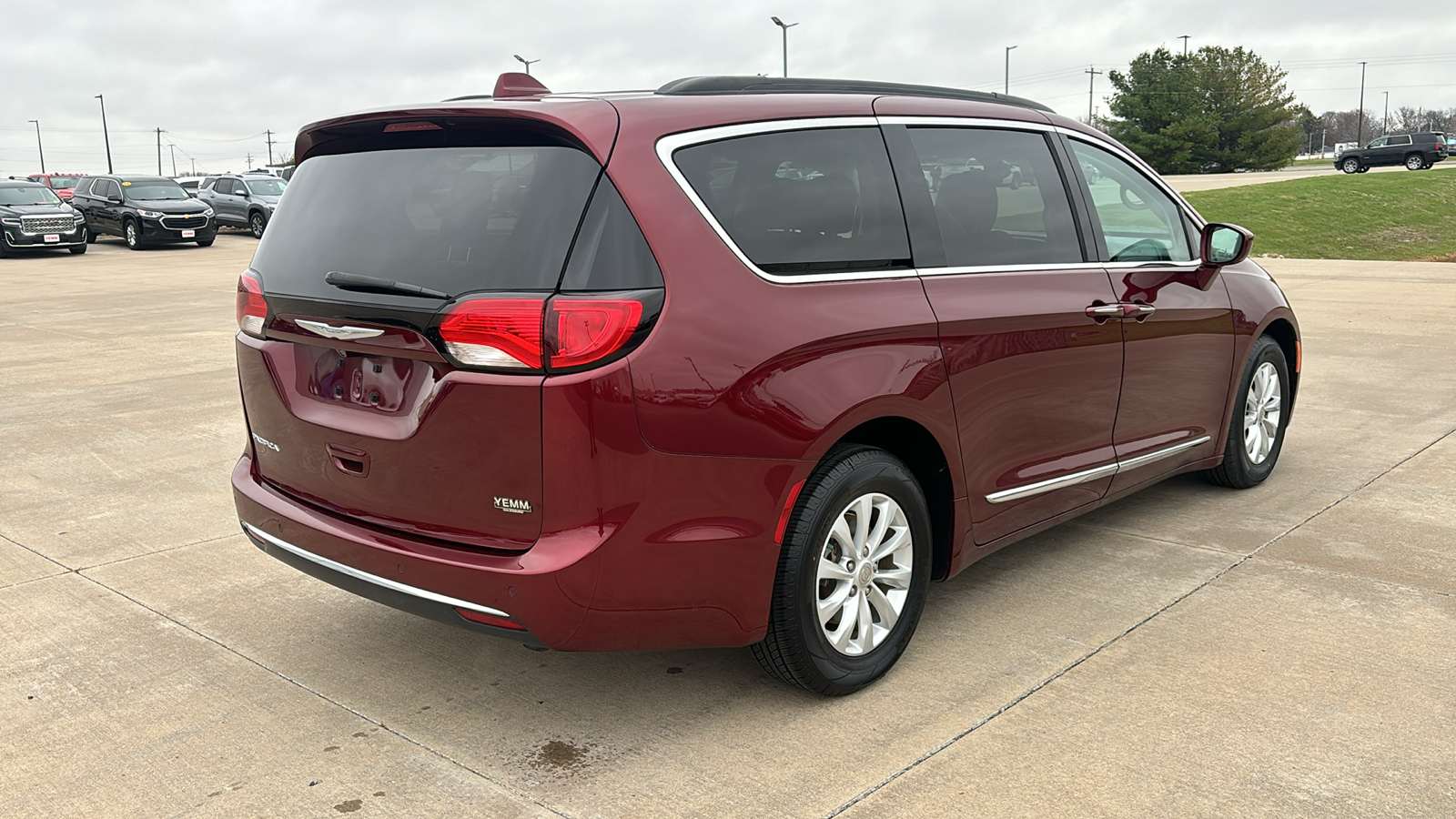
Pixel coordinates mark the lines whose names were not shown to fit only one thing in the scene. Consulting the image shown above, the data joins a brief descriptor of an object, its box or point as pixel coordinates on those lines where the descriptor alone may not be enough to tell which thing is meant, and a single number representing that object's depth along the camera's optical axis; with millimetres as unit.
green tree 65875
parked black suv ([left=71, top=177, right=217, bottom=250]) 27562
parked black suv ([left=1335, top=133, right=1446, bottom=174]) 48594
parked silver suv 31156
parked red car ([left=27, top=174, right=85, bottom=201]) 41328
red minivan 2896
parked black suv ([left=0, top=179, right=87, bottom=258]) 25250
